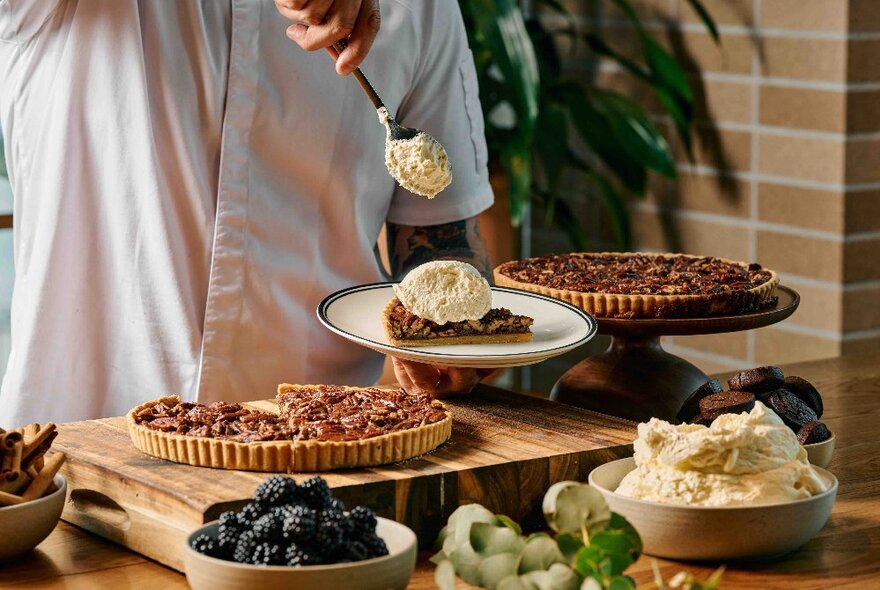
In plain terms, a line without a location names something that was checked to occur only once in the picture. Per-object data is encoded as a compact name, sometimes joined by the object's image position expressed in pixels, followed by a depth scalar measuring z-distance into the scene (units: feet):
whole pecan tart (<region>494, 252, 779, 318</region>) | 6.44
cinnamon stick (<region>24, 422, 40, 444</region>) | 5.39
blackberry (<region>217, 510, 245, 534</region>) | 4.93
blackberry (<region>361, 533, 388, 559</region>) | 4.91
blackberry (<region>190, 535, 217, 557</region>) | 4.92
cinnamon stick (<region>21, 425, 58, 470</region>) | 5.33
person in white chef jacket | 6.75
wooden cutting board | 5.35
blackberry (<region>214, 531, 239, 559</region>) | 4.91
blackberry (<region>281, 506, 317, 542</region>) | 4.83
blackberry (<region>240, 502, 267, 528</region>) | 4.93
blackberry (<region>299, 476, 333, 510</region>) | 4.93
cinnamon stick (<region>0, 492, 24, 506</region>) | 5.23
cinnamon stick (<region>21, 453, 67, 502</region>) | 5.32
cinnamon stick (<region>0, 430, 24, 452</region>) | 5.31
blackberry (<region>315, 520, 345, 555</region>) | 4.85
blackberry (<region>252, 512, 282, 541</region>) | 4.87
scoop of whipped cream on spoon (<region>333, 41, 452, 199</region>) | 6.25
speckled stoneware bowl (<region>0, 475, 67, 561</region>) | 5.22
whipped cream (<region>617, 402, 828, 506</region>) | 5.25
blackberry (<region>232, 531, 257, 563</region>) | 4.88
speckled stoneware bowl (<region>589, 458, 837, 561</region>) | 5.20
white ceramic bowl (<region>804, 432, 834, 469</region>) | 5.79
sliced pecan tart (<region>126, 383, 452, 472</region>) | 5.50
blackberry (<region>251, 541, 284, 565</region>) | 4.85
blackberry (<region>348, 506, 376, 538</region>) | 4.91
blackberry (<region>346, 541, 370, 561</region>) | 4.88
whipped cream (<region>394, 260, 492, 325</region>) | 6.25
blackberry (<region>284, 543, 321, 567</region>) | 4.83
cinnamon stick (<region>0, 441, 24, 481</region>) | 5.28
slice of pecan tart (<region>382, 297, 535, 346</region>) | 6.21
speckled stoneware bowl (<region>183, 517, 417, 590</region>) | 4.82
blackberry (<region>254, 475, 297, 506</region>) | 4.92
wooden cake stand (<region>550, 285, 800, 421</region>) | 6.39
